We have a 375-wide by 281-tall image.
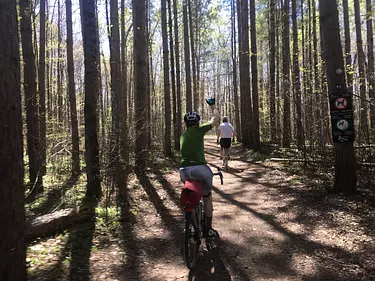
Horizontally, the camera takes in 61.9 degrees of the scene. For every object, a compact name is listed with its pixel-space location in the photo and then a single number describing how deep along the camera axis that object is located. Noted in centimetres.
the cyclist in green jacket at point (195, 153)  436
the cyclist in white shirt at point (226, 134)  1178
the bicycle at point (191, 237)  396
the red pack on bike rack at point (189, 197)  391
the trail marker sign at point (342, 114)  667
